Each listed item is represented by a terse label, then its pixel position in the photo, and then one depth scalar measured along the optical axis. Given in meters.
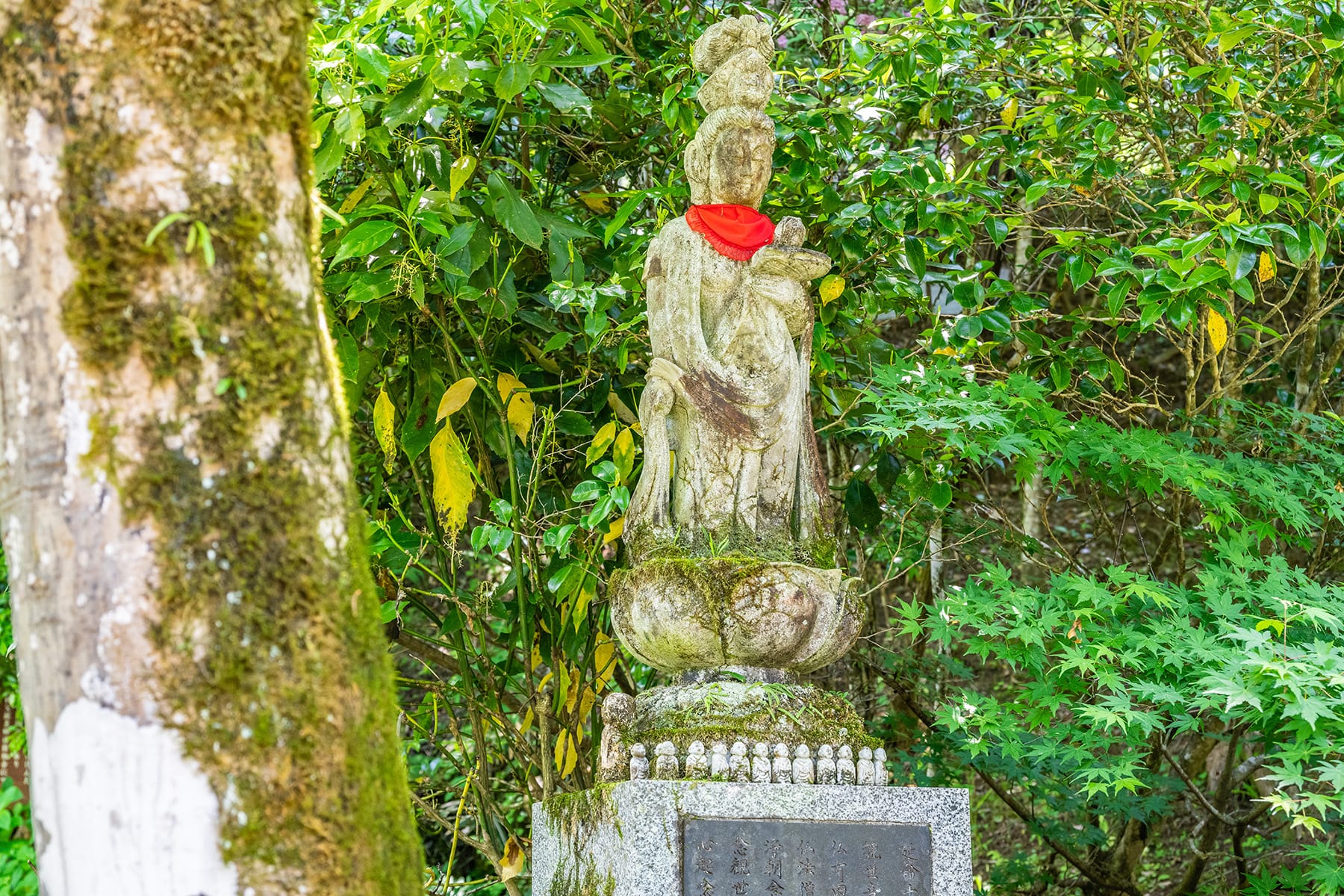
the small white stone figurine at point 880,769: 3.39
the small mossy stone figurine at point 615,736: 3.39
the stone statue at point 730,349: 3.76
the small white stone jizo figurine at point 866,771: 3.36
